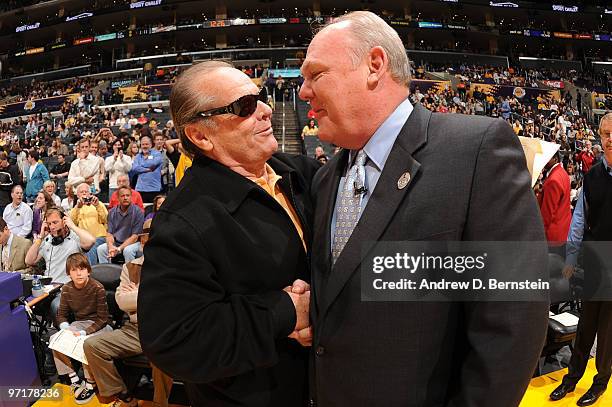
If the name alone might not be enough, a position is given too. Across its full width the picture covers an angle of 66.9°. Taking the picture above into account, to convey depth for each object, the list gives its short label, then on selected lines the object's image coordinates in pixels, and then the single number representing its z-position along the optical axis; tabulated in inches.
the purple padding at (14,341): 123.3
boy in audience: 148.6
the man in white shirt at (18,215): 261.3
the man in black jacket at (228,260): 48.3
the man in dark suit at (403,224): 40.5
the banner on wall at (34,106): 967.6
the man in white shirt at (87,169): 296.8
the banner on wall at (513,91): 896.9
